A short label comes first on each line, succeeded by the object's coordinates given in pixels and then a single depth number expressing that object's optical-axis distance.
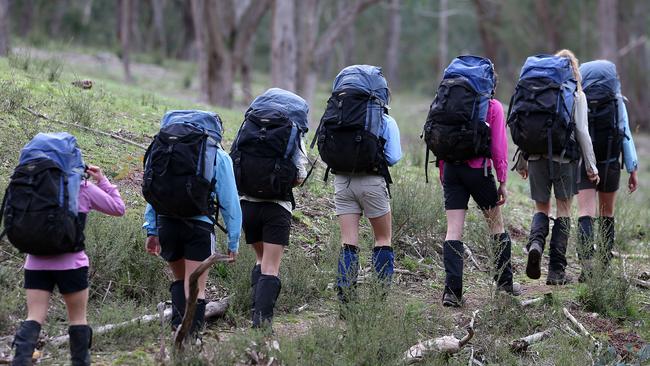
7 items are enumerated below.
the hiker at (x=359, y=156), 13.04
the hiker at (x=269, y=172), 12.27
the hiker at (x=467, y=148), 13.47
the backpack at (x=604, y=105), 15.83
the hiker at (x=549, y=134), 14.35
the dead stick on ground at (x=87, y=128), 18.31
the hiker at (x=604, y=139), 15.84
